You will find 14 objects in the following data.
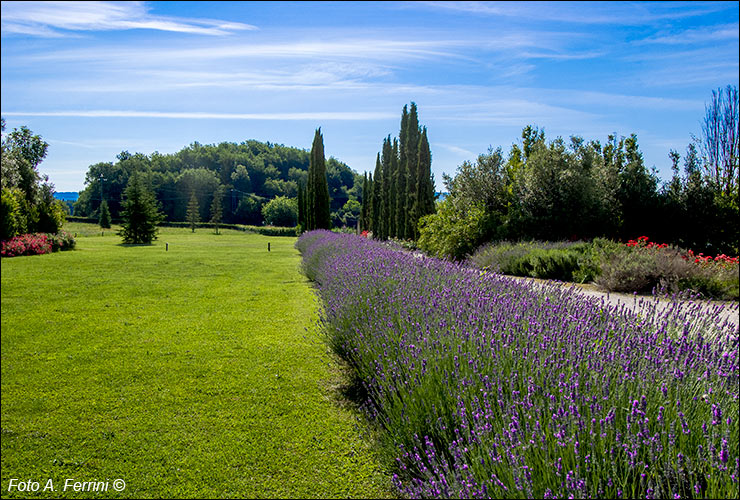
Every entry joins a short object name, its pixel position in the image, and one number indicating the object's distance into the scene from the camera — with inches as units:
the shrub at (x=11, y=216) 666.2
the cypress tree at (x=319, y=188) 1160.2
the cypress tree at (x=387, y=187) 994.1
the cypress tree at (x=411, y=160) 869.2
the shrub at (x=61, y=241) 788.0
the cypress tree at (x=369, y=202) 1323.7
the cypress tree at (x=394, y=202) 937.2
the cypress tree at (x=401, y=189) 901.2
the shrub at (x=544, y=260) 385.4
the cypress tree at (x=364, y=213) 1500.7
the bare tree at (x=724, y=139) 832.3
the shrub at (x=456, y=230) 562.3
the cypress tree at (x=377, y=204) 1062.1
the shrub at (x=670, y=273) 307.9
